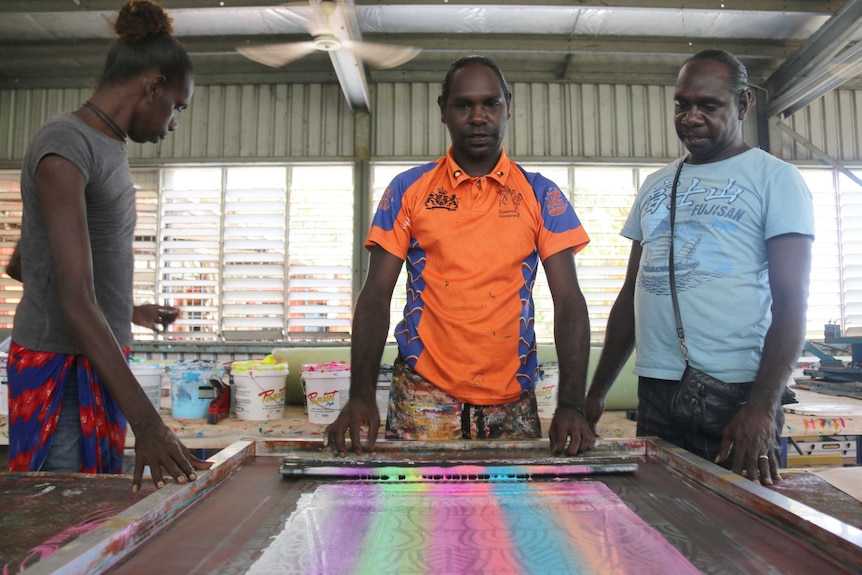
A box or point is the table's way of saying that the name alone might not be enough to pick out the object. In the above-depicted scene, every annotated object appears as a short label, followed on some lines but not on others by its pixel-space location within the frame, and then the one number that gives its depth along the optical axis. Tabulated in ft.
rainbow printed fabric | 2.32
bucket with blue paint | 9.23
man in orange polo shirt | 4.76
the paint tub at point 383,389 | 9.09
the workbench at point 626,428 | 7.99
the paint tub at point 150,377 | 8.78
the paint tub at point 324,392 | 8.98
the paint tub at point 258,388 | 8.99
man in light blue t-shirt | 4.18
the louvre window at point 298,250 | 18.26
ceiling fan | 12.16
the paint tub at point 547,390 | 9.47
